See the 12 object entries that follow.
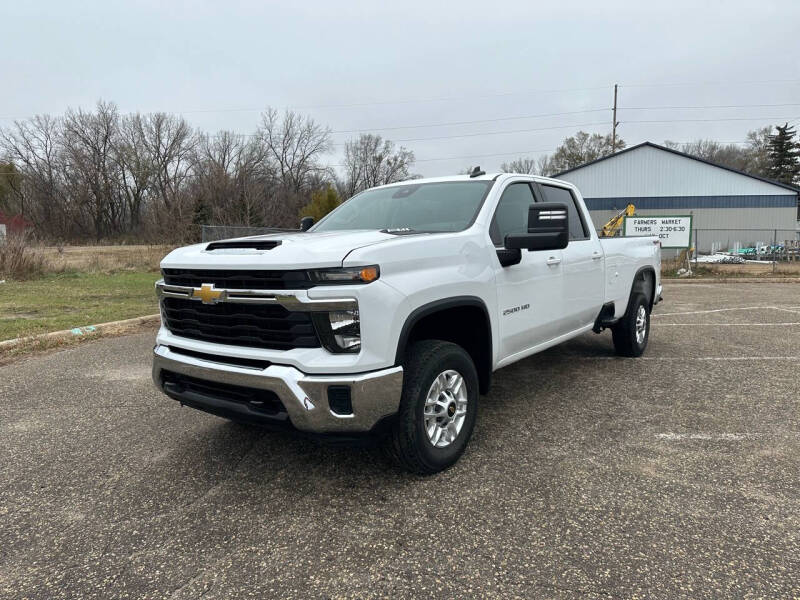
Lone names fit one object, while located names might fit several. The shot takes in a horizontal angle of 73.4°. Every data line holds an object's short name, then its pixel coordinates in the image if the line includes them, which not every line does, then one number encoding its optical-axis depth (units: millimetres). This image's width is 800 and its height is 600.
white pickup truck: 2695
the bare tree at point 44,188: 58719
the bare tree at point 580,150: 62656
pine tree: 66562
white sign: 19844
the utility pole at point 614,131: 44603
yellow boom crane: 21256
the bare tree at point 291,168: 64250
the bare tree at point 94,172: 60812
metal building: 34312
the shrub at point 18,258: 15164
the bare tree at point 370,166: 73812
